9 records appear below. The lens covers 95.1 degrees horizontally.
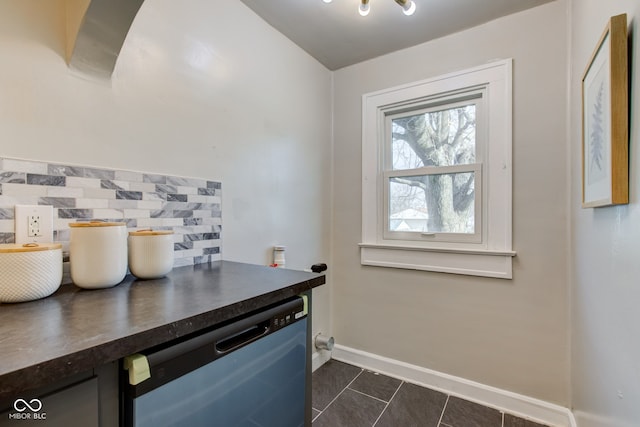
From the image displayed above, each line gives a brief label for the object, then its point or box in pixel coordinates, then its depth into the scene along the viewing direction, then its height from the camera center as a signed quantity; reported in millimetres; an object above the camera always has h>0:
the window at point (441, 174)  1755 +253
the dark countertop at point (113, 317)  460 -232
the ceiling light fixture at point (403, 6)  1400 +1011
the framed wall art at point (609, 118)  811 +288
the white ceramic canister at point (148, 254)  996 -146
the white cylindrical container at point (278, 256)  1745 -268
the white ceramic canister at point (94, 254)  847 -124
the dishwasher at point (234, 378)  603 -411
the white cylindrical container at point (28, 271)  705 -148
